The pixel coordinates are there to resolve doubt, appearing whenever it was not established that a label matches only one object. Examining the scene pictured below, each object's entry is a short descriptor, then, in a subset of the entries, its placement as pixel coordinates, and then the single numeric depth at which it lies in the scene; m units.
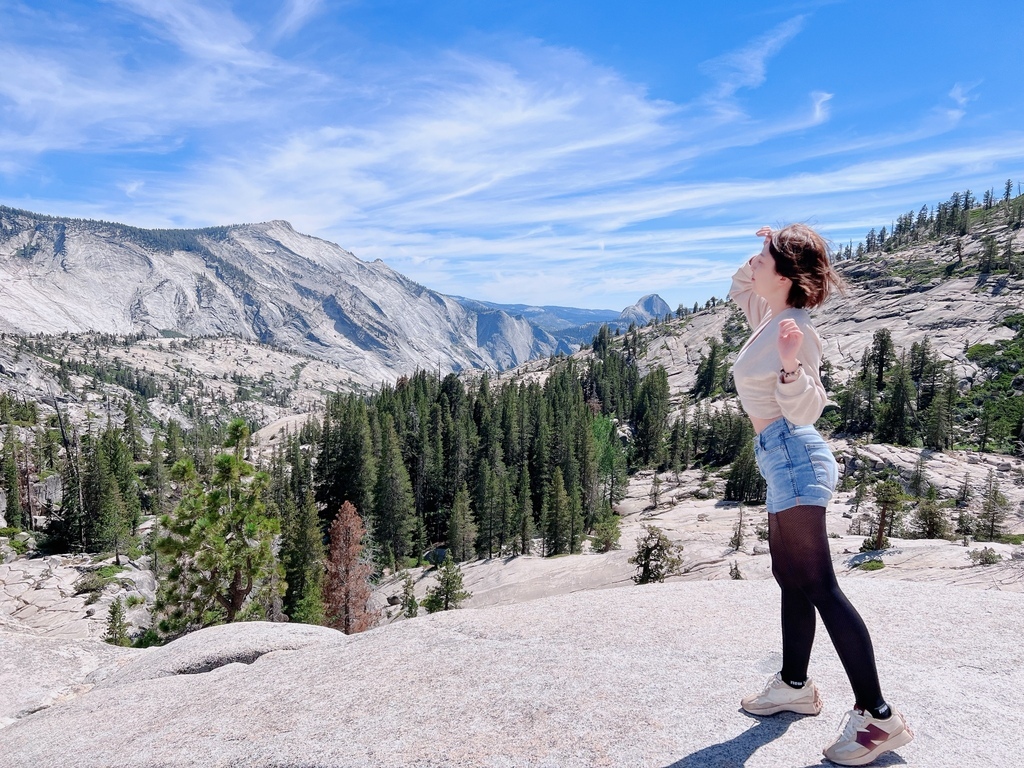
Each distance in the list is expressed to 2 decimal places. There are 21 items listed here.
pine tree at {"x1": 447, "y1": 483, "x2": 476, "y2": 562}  63.31
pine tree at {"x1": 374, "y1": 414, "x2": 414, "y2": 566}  66.38
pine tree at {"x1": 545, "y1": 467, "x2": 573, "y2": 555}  62.44
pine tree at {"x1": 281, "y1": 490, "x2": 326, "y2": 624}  41.55
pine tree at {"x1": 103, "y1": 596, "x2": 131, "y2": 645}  32.78
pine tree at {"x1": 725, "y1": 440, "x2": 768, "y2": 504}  83.25
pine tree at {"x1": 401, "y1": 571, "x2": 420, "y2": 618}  38.38
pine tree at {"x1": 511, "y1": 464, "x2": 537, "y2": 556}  65.31
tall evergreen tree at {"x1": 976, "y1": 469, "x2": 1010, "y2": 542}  46.62
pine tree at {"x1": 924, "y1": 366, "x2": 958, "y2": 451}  88.50
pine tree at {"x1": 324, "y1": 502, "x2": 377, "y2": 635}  35.97
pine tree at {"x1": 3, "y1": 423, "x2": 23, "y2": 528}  71.44
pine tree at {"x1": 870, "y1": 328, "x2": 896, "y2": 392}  117.88
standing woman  3.95
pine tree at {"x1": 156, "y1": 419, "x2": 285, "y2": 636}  21.31
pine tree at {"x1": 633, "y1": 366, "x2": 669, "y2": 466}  115.44
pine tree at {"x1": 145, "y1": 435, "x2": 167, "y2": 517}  87.56
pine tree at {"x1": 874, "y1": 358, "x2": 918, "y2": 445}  95.94
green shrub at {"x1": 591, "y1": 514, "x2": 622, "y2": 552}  57.03
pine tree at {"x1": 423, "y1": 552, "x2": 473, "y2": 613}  36.59
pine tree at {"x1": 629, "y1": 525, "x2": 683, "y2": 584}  33.19
